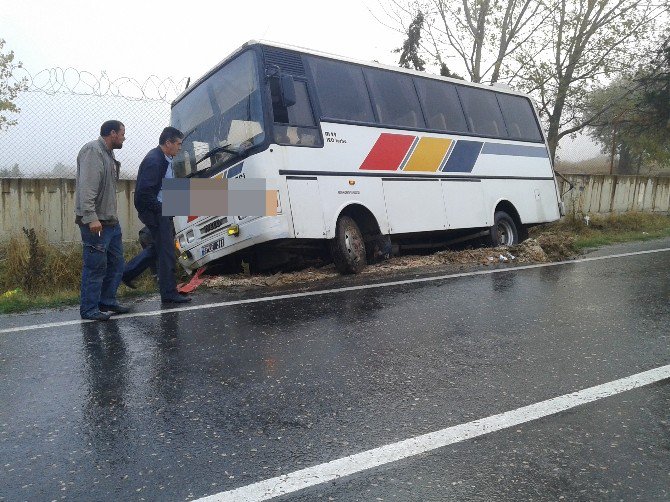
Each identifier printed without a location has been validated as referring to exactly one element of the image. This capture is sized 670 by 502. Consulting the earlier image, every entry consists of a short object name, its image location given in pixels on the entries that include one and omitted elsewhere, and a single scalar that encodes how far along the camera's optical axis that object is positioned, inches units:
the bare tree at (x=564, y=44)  689.6
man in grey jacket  216.5
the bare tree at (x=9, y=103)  375.6
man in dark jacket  250.7
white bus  291.4
